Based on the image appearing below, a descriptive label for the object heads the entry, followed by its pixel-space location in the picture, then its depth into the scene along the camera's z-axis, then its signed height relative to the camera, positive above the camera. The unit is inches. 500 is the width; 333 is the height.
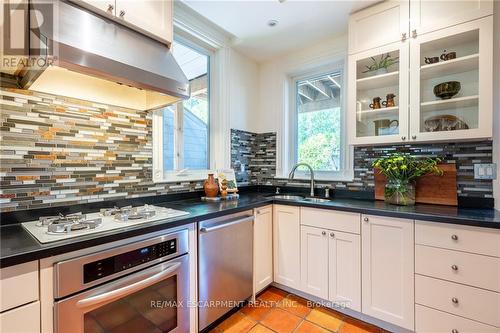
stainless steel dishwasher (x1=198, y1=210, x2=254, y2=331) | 59.1 -27.7
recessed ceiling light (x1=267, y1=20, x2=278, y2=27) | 81.1 +50.2
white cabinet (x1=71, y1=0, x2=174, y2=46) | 49.3 +35.1
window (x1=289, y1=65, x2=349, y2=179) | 95.0 +17.6
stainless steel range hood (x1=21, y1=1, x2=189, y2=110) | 39.9 +20.6
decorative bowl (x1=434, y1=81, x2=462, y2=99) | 65.7 +21.6
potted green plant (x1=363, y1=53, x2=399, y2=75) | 72.8 +32.5
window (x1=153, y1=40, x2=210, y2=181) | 77.5 +13.5
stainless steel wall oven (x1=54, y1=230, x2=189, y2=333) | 37.2 -22.8
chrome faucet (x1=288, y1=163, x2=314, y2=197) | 91.7 -5.0
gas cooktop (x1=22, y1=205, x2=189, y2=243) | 40.8 -11.9
